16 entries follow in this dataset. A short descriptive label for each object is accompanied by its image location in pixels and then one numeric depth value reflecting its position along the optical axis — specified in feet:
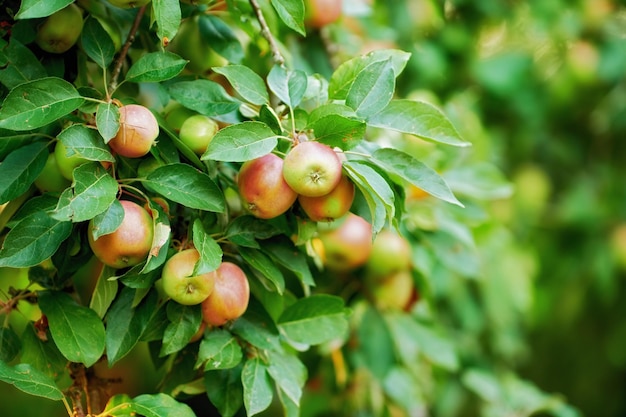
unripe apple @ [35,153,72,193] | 4.77
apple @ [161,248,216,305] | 4.61
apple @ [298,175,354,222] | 4.73
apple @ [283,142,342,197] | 4.61
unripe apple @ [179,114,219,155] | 4.85
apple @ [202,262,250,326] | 4.76
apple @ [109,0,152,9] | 4.71
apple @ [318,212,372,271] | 6.11
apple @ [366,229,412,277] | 6.30
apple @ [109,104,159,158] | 4.60
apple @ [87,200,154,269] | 4.59
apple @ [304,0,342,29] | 6.09
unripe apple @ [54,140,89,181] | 4.66
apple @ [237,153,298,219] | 4.71
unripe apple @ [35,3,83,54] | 4.80
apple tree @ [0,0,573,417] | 4.58
